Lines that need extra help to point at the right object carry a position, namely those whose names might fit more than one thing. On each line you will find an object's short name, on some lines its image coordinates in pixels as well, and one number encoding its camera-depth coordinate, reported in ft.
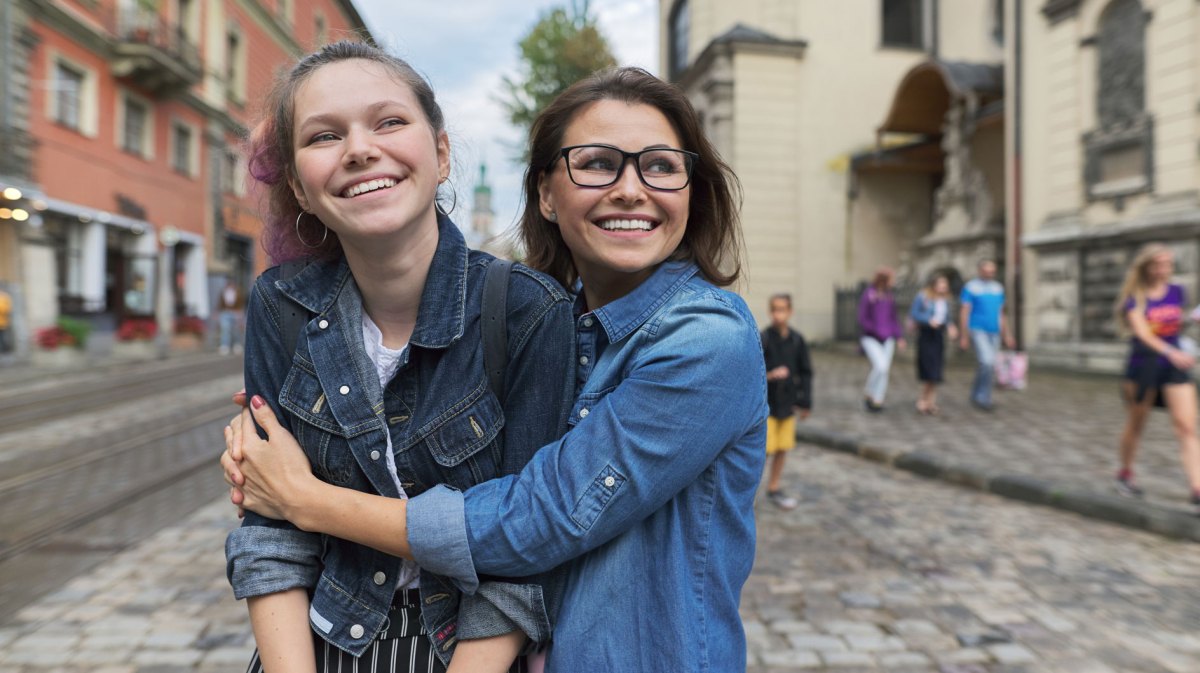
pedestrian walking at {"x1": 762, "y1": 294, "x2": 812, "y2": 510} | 19.25
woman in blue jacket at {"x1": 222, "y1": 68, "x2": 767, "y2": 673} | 3.90
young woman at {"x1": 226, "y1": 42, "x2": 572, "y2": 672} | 4.29
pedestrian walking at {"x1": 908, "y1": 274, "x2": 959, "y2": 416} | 31.76
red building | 52.80
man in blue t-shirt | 31.99
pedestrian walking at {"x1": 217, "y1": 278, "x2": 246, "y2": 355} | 67.26
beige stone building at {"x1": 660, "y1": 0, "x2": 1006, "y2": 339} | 65.36
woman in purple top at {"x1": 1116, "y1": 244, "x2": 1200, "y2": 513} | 17.75
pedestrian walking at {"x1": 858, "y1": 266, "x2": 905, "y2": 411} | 32.17
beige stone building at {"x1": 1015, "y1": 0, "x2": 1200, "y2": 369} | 37.60
